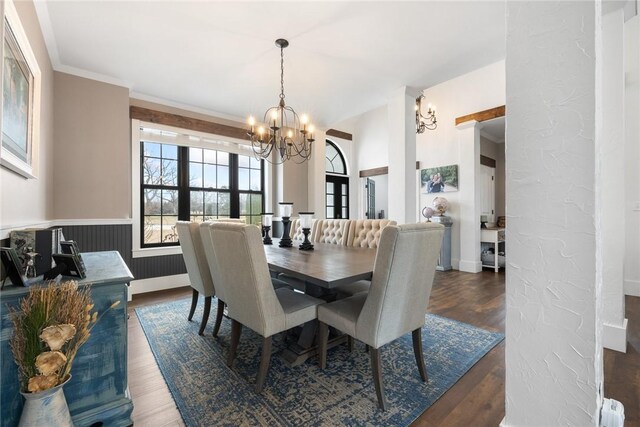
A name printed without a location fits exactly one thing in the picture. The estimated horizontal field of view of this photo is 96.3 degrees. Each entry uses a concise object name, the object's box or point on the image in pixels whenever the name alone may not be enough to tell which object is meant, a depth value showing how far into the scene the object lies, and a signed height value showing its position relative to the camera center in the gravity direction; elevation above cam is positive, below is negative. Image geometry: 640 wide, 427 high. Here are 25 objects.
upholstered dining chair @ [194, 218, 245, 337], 2.04 -0.49
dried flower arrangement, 1.12 -0.48
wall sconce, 3.90 +1.35
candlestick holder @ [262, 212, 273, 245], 3.33 -0.19
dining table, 1.68 -0.38
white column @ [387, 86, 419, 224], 3.61 +0.70
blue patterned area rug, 1.51 -1.07
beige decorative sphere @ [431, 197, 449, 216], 5.28 +0.11
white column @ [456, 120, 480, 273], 5.02 +0.27
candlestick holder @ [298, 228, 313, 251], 2.79 -0.32
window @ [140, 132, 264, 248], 4.01 +0.36
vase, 1.13 -0.80
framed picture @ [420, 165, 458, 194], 5.26 +0.61
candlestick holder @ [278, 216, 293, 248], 3.02 -0.27
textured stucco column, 0.82 -0.01
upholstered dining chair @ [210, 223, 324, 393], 1.60 -0.49
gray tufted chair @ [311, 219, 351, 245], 3.52 -0.26
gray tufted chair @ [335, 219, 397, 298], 3.13 -0.25
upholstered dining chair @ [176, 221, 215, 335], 2.44 -0.43
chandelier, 2.69 +0.82
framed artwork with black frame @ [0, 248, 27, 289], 1.21 -0.24
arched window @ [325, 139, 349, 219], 6.81 +0.65
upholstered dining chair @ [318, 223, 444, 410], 1.48 -0.47
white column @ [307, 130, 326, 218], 5.33 +0.67
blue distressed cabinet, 1.37 -0.77
